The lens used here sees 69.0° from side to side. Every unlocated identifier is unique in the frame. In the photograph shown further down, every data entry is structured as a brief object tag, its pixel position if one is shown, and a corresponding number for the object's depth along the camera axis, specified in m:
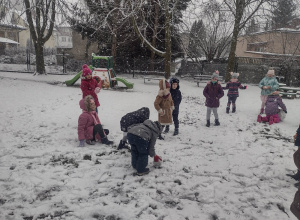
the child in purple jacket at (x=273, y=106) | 6.90
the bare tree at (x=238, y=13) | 15.18
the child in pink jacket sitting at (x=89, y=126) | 4.76
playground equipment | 12.49
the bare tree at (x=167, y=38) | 14.20
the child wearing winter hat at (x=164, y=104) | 5.23
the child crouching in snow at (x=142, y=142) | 3.59
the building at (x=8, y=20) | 12.36
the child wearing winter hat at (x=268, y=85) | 7.18
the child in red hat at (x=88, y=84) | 5.72
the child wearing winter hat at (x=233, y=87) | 7.95
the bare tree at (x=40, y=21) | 14.43
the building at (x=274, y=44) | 21.57
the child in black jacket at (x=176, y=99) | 5.81
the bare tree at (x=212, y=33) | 21.92
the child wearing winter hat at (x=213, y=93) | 6.57
